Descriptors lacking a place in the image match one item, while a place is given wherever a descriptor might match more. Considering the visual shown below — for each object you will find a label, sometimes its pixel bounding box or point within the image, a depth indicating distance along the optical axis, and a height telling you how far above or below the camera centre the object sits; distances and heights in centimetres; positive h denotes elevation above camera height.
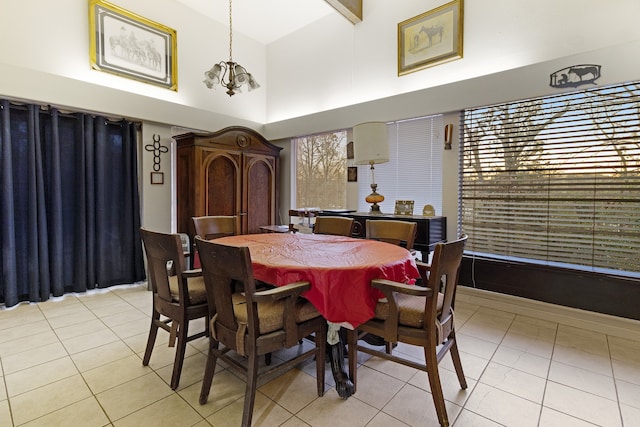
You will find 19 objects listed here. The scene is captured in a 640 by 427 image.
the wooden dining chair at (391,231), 259 -26
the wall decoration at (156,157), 414 +59
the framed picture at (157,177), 416 +32
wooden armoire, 403 +34
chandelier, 294 +120
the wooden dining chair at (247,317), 148 -60
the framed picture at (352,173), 438 +40
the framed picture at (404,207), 368 -6
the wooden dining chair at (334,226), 310 -25
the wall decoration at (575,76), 265 +111
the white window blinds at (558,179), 261 +22
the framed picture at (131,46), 362 +195
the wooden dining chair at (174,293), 181 -58
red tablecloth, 162 -39
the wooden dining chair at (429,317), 153 -61
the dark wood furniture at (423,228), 325 -29
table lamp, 344 +66
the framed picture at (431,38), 349 +193
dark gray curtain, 317 -3
